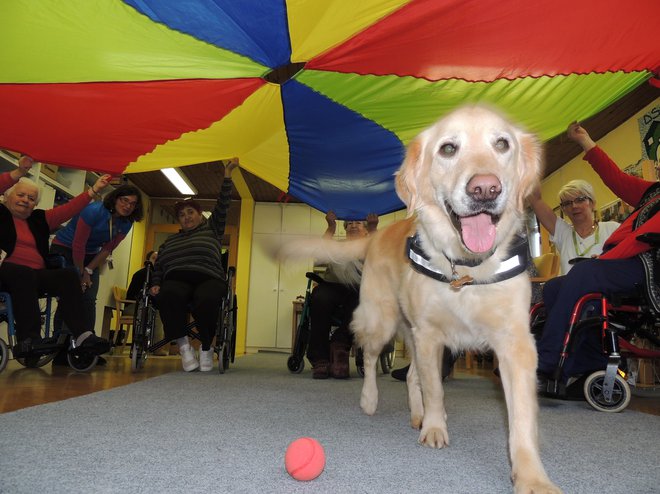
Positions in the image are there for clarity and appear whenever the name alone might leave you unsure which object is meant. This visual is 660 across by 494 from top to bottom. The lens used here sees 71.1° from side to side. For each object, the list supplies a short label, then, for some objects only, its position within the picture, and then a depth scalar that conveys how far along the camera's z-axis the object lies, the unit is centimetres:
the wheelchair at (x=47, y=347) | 329
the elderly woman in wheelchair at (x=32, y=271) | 335
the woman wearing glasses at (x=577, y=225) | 339
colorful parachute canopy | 226
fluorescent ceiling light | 909
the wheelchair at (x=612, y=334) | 231
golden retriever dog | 131
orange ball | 114
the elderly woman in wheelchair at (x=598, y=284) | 233
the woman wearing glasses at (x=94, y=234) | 409
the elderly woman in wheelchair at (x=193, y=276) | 388
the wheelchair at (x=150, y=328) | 385
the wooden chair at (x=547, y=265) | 491
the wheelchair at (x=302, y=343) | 436
